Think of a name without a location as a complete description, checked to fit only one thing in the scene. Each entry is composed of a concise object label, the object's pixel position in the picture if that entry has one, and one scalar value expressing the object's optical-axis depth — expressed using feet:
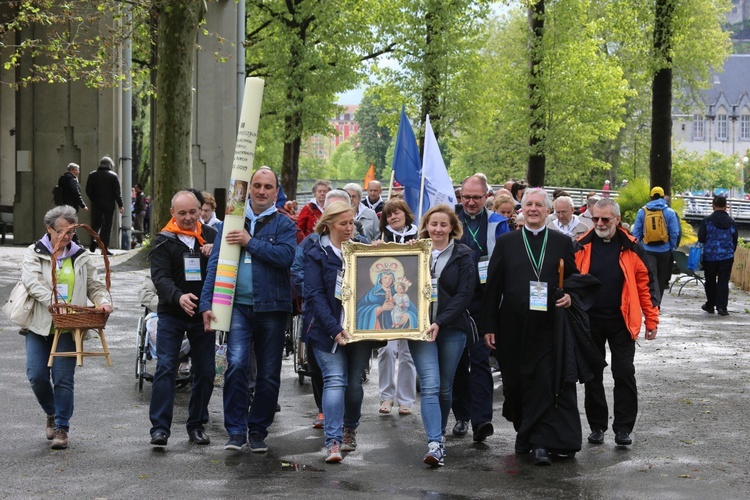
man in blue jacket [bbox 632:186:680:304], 68.33
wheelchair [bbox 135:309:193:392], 40.19
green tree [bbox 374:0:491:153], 152.05
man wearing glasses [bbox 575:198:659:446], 33.71
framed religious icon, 30.48
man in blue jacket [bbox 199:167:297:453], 30.99
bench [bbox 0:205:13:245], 114.56
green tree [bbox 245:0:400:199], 141.90
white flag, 42.52
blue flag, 47.70
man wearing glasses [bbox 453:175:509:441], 33.68
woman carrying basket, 31.53
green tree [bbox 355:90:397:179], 400.47
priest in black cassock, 31.24
